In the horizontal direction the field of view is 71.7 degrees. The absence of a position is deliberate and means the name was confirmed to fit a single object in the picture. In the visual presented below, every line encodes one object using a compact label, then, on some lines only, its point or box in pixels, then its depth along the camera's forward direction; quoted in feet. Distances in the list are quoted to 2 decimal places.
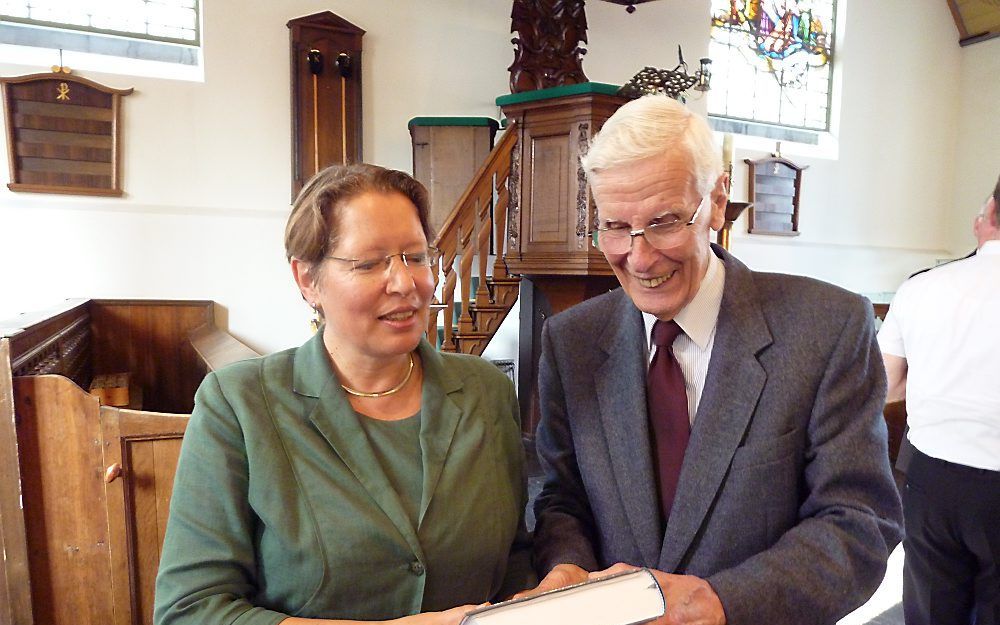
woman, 3.63
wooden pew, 7.17
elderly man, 3.63
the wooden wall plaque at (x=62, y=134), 16.42
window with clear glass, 17.02
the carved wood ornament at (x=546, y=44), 18.93
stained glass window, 26.35
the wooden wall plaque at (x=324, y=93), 18.56
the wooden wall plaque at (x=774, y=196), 26.02
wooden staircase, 15.05
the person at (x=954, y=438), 6.36
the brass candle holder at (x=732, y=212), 16.79
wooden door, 7.38
